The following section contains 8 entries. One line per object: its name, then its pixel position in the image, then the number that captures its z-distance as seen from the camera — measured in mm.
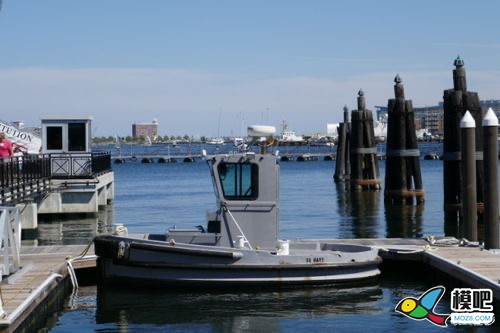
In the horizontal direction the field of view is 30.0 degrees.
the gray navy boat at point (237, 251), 19469
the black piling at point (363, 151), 55250
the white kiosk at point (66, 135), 39938
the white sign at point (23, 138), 47906
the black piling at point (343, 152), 68000
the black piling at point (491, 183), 21062
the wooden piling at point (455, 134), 32812
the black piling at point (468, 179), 22672
